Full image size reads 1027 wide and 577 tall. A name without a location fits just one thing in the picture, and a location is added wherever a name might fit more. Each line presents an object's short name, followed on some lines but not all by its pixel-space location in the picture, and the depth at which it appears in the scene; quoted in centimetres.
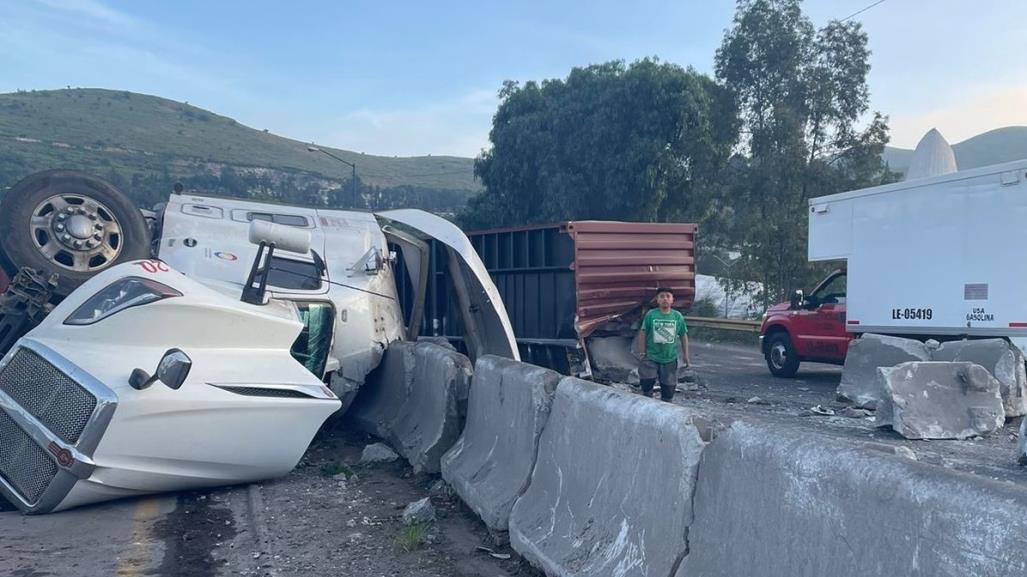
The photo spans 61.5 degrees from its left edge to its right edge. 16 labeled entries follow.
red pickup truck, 1500
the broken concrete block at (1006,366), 1063
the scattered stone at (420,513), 578
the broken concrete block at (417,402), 700
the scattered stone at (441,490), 649
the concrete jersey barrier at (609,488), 381
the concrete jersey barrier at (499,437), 547
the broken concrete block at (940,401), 962
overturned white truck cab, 556
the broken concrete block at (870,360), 1170
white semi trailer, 1216
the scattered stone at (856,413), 1116
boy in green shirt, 955
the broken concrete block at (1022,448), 790
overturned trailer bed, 1207
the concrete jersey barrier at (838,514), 240
